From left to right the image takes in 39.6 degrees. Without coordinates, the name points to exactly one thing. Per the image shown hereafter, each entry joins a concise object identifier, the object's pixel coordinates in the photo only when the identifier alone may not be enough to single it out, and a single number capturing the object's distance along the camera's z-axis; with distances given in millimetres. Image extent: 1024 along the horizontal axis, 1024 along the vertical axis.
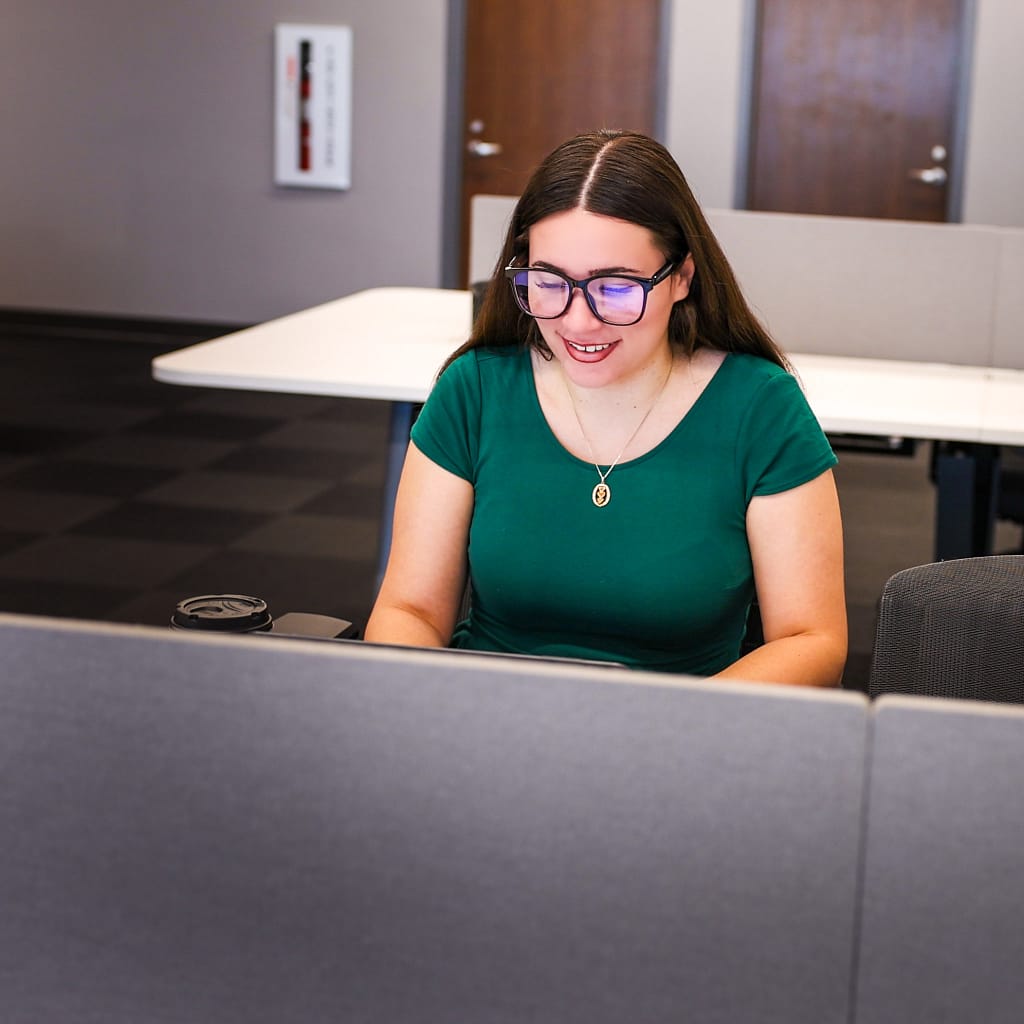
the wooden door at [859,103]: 6383
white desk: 2436
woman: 1389
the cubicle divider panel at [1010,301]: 3059
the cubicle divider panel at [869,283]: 3096
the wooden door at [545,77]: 6641
